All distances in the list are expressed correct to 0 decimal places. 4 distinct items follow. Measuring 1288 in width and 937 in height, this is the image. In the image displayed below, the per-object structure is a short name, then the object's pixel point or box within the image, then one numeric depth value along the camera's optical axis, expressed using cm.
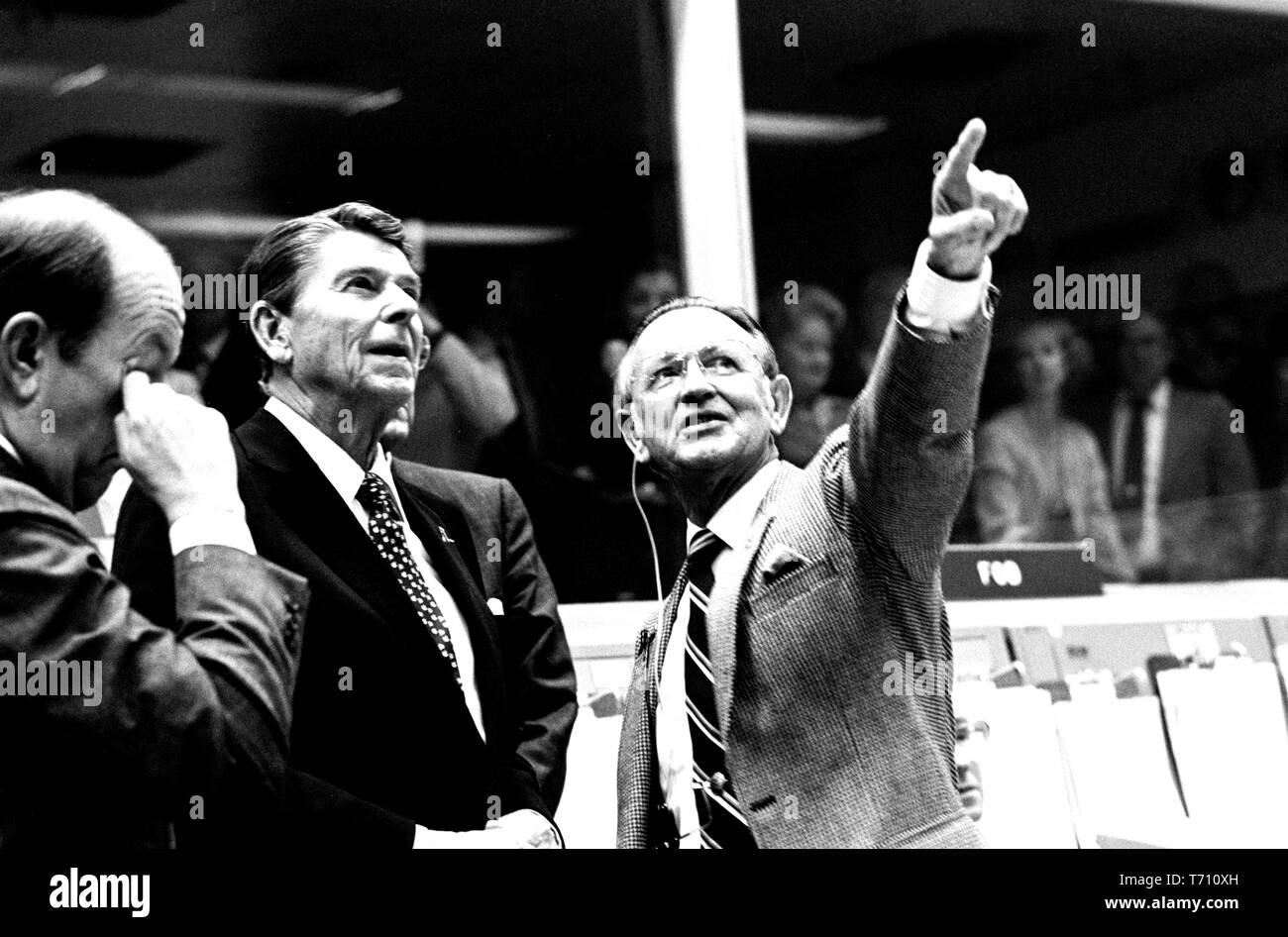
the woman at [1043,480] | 472
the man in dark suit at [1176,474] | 501
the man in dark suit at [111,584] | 134
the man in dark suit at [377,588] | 184
